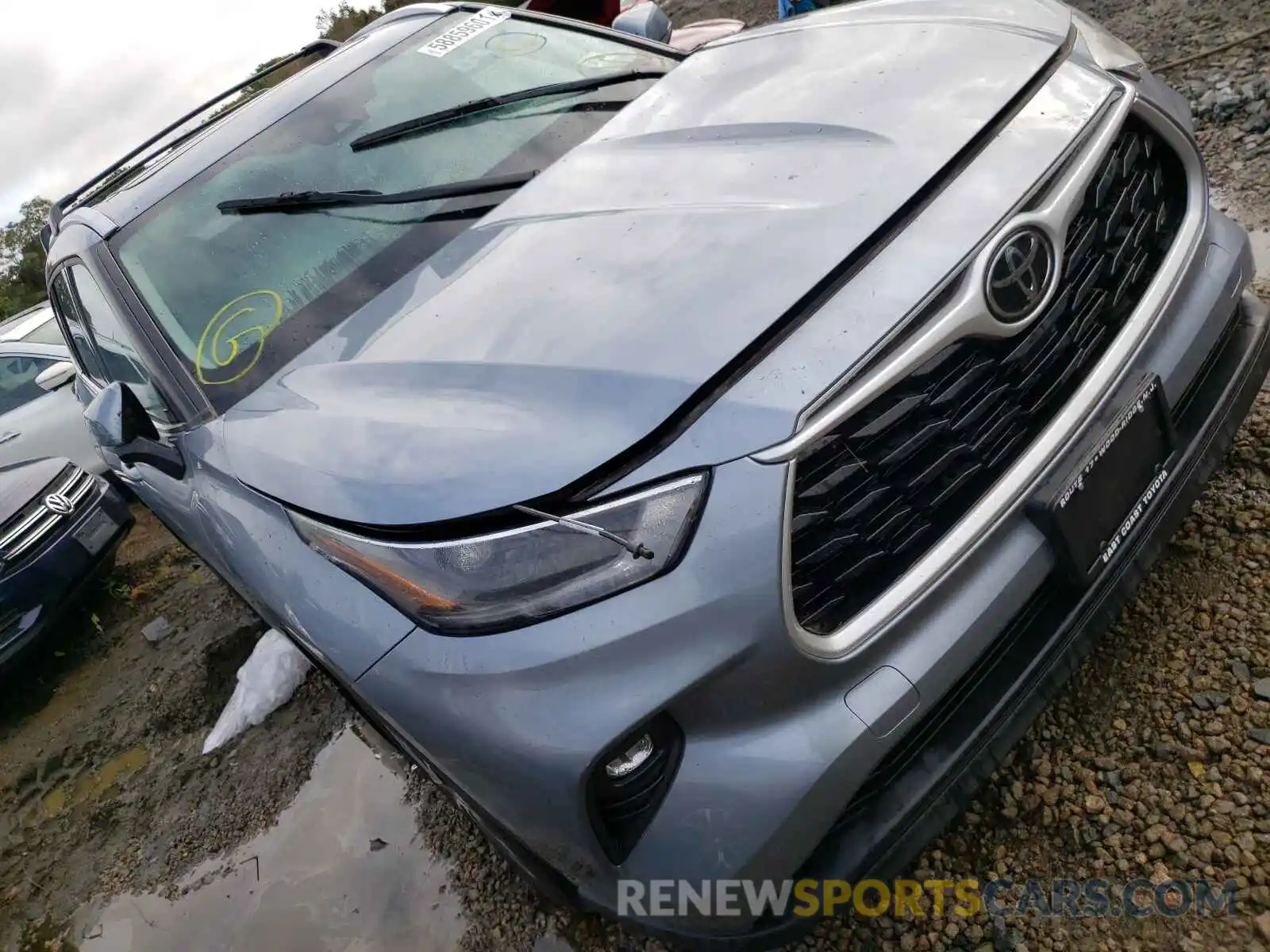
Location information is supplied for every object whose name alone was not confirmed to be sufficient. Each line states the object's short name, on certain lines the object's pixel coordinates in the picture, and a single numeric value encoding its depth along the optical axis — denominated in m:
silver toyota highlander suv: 1.19
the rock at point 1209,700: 1.72
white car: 5.39
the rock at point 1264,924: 1.39
